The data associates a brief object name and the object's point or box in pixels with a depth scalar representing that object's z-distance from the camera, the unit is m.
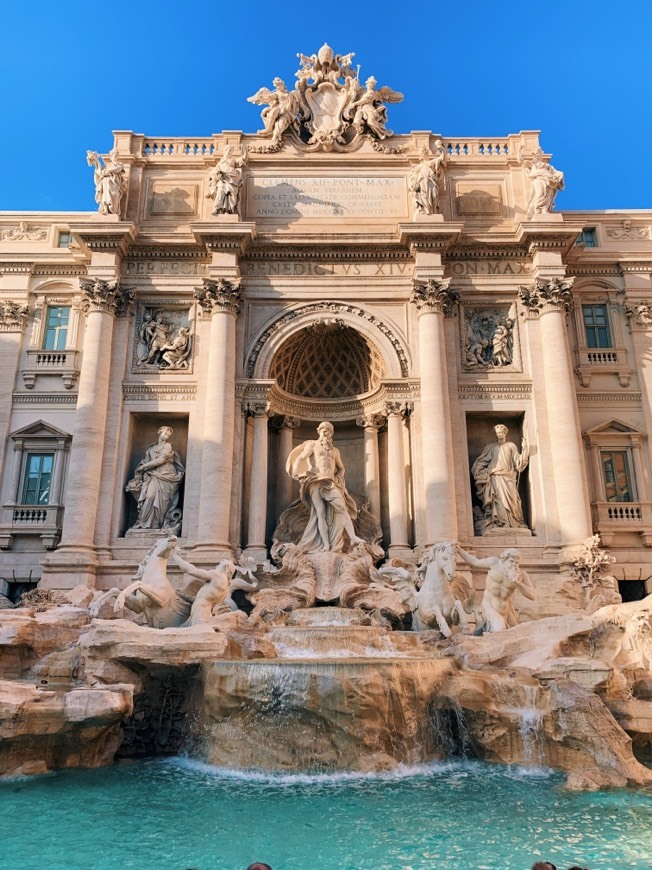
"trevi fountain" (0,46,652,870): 8.09
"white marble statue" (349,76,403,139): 22.59
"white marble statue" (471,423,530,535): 19.41
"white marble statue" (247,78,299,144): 22.58
